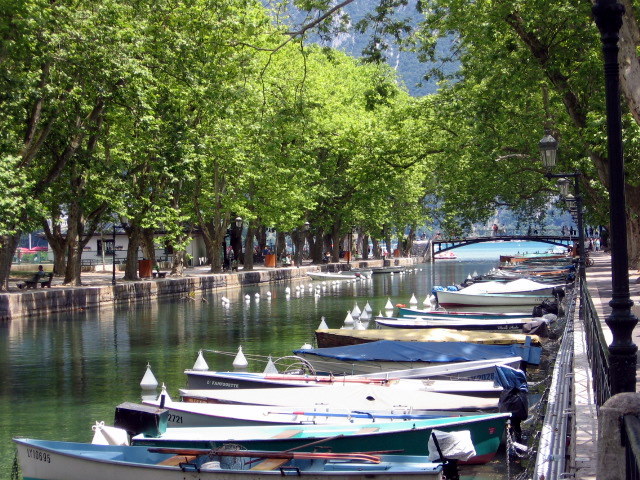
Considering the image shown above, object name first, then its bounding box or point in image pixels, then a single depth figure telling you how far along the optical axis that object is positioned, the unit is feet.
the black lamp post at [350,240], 281.54
